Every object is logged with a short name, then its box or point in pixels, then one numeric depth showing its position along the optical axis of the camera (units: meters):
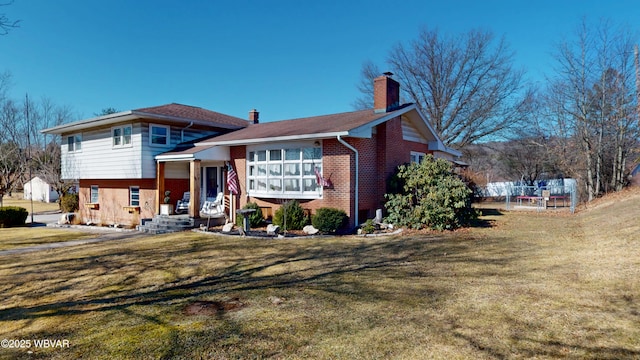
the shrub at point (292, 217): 12.74
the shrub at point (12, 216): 19.39
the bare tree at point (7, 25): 6.70
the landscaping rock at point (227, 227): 13.14
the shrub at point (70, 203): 22.03
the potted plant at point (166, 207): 15.94
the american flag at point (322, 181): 12.62
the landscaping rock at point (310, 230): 12.12
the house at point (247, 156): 12.89
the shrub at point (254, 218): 13.42
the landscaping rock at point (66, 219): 19.73
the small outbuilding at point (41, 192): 44.44
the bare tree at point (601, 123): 19.48
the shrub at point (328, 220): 12.07
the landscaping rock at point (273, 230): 12.13
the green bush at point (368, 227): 11.96
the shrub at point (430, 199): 11.91
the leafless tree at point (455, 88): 29.64
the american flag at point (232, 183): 13.76
